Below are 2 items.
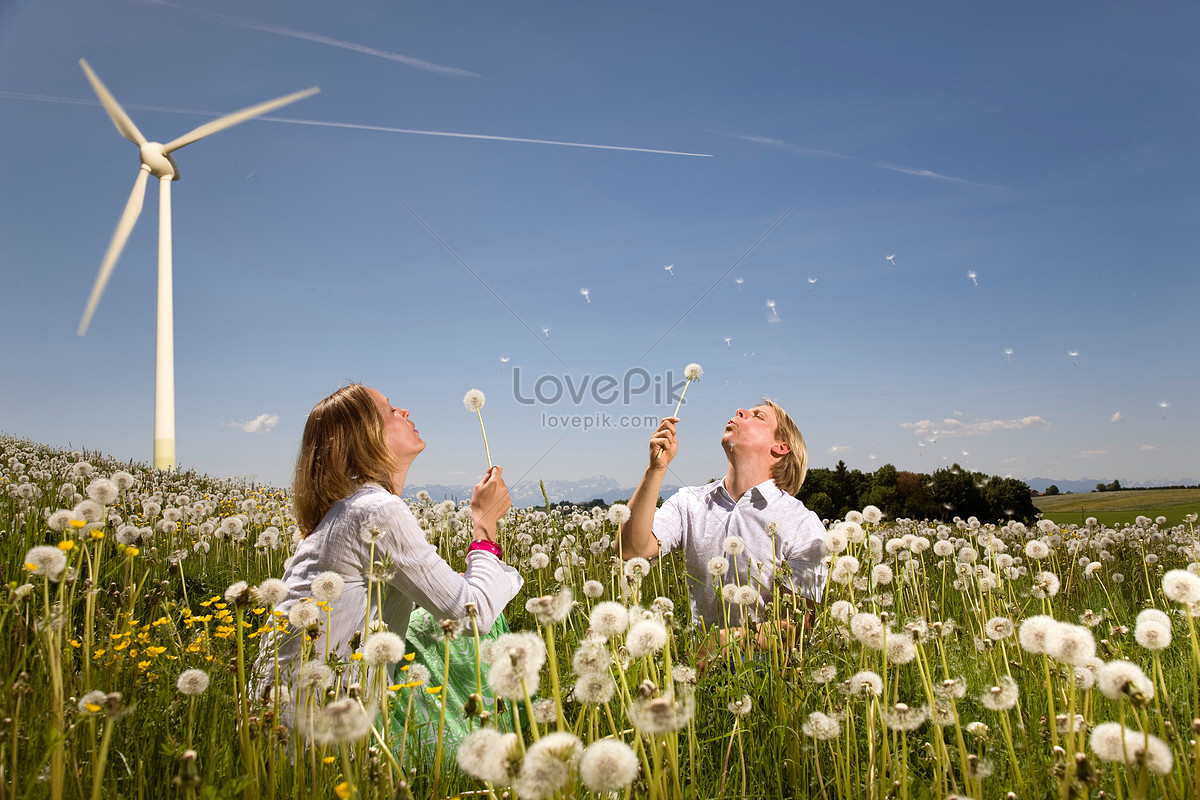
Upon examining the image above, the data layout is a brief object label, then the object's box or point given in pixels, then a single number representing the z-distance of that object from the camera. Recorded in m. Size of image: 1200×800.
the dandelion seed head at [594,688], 1.74
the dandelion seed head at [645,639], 1.91
